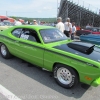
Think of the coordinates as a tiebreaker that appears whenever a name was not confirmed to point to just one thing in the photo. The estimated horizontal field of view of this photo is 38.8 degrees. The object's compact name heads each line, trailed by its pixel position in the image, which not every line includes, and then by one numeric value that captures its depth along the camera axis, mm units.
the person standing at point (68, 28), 8281
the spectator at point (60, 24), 7512
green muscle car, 3197
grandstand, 30022
